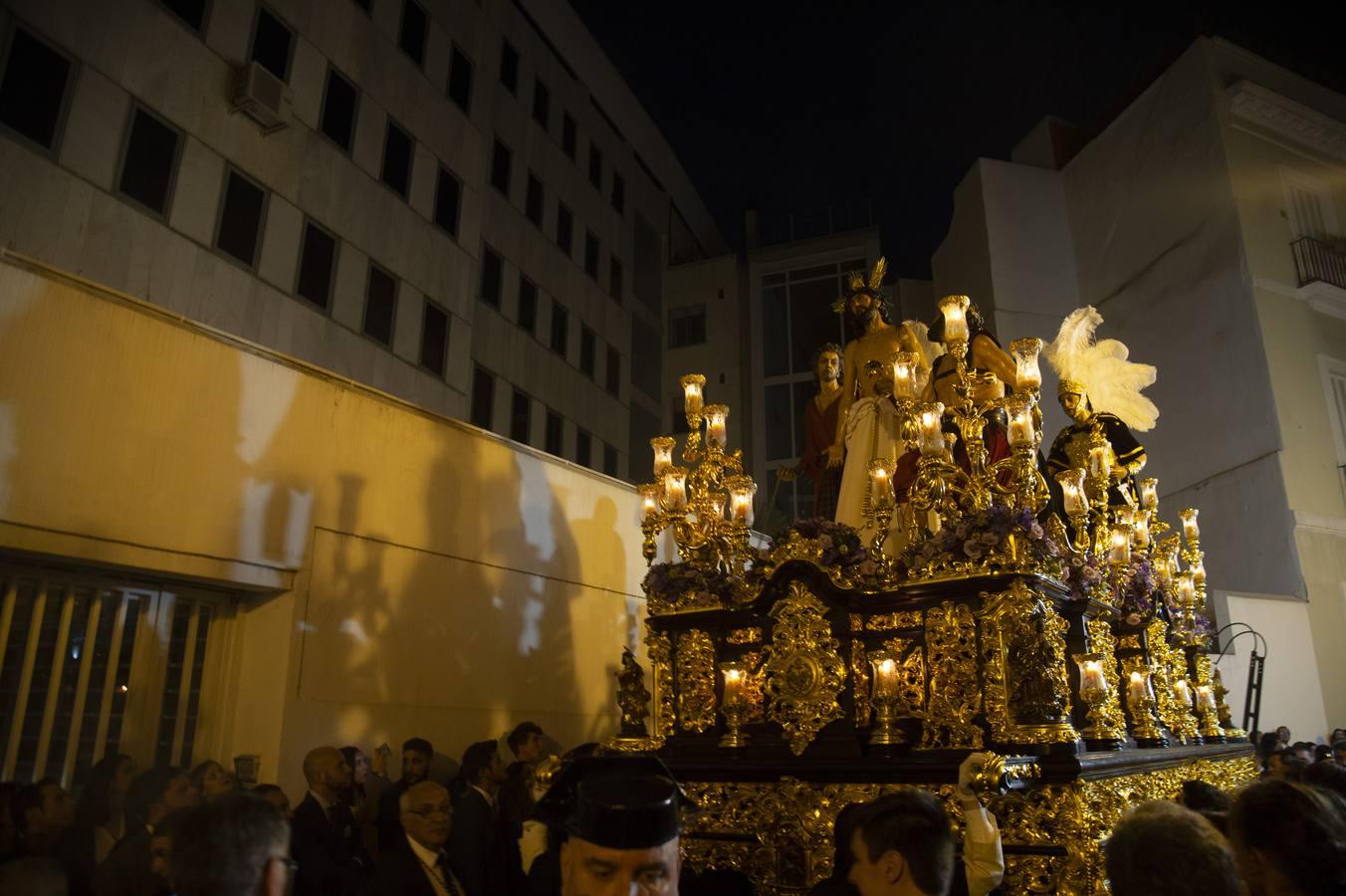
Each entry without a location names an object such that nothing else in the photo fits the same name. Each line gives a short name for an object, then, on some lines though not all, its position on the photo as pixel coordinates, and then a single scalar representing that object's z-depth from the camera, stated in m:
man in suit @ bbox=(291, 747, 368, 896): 5.03
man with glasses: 4.16
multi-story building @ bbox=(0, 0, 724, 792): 6.40
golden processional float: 5.88
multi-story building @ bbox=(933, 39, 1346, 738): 14.17
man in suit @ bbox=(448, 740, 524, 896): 5.29
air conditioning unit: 12.12
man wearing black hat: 2.10
